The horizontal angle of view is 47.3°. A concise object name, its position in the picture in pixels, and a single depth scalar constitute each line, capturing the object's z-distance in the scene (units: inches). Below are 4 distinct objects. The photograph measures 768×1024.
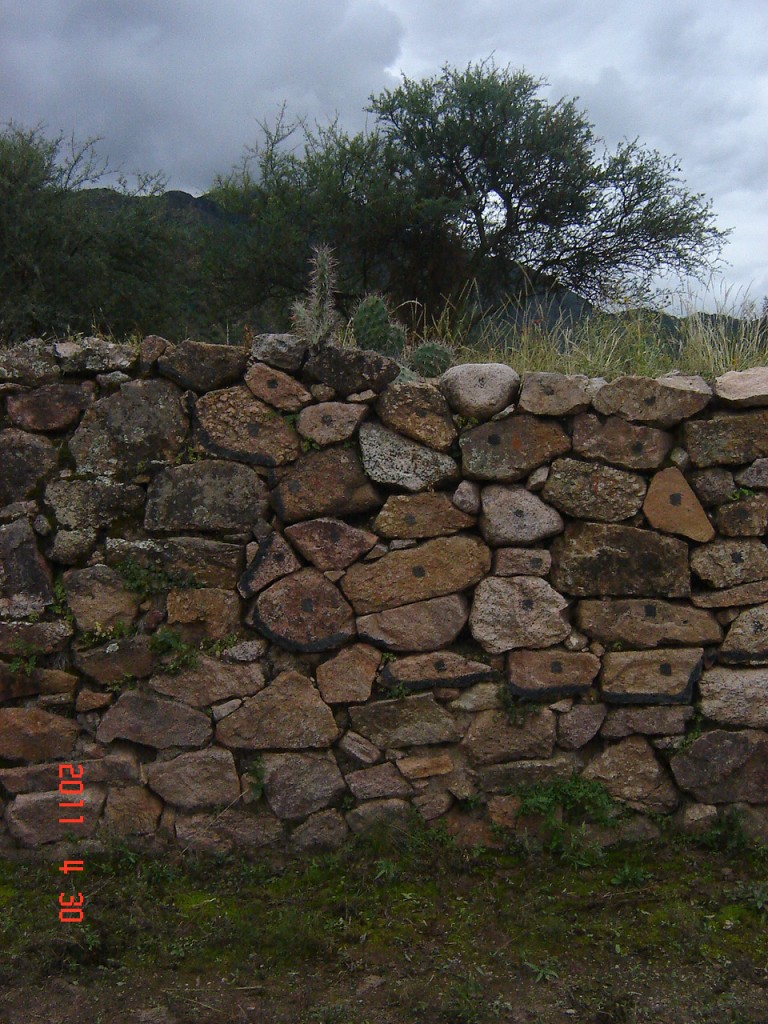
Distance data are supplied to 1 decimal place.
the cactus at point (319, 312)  169.6
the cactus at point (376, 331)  195.5
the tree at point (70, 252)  285.3
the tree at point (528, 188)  323.9
